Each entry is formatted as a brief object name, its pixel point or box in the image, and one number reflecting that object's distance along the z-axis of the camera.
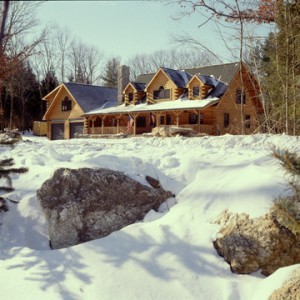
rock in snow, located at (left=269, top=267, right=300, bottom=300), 3.37
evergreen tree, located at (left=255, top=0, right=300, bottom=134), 11.52
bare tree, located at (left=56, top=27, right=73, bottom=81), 54.31
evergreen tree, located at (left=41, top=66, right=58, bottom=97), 49.53
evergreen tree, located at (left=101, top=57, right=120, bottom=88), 55.45
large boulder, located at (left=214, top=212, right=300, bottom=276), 4.12
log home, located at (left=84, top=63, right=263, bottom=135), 28.17
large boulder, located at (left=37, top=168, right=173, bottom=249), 5.31
